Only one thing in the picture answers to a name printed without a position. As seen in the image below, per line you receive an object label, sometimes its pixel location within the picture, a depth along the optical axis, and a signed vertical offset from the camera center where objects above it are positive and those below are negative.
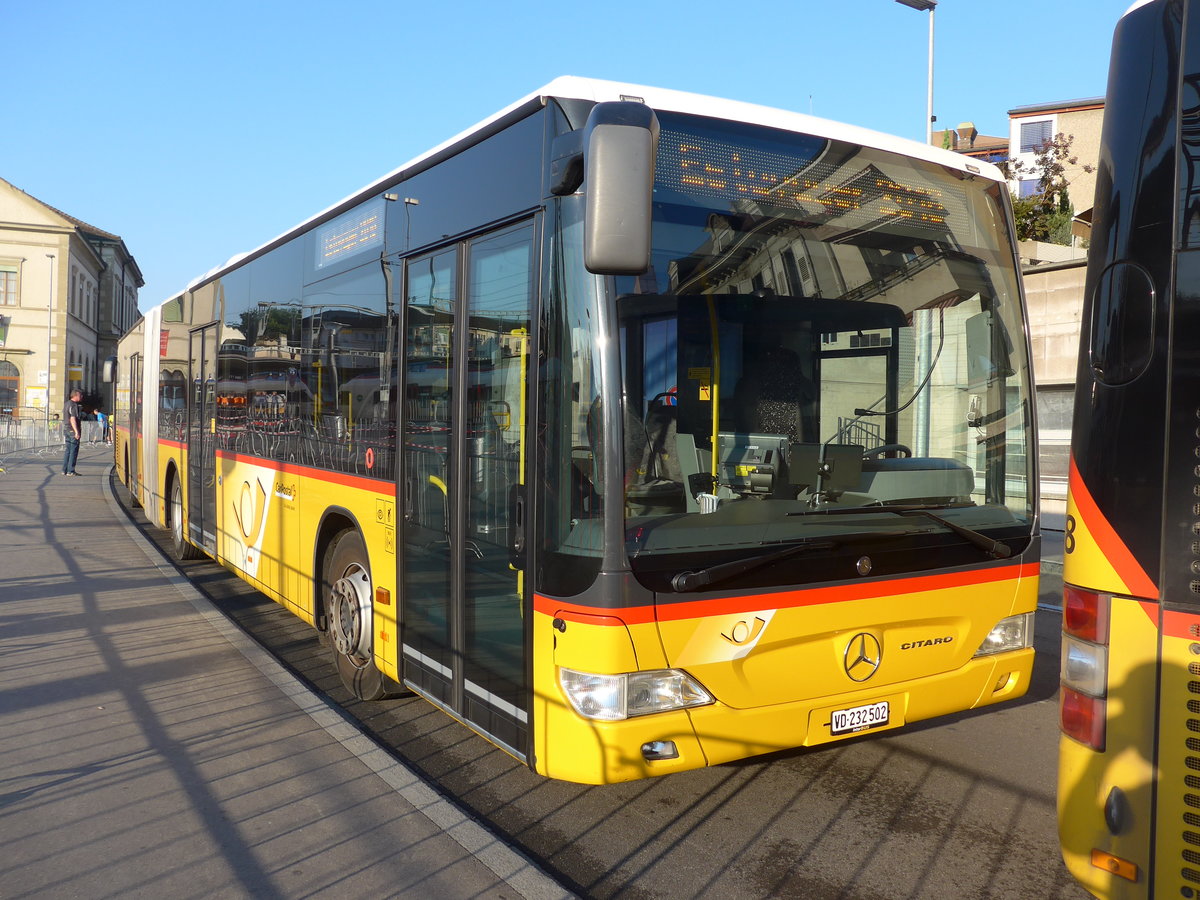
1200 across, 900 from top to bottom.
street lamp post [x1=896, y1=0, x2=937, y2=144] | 15.53 +6.54
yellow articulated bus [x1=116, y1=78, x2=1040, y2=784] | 3.89 -0.04
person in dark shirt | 25.25 -0.50
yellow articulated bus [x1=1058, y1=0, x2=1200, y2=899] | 2.82 -0.18
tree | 23.22 +5.78
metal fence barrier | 36.97 -0.82
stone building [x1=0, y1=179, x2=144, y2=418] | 65.56 +7.53
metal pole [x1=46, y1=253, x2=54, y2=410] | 62.84 +4.92
